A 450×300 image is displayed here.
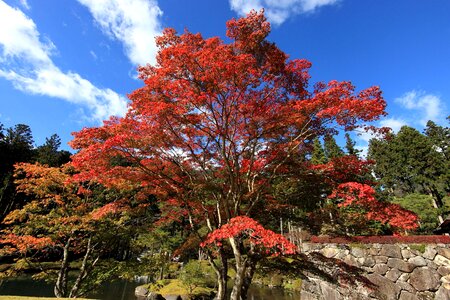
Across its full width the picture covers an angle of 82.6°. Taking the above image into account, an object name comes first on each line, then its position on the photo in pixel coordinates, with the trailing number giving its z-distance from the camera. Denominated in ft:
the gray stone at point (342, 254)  46.36
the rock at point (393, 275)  38.75
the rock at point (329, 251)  48.60
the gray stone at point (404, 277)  37.88
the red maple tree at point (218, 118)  22.03
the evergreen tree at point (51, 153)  105.29
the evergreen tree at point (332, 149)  134.27
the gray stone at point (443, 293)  34.36
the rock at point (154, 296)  53.04
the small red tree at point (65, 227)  27.12
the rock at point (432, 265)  36.14
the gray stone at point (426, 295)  35.40
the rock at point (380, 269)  40.22
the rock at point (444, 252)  35.75
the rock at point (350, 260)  44.35
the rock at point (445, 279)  34.83
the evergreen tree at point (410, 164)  97.81
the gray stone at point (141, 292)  58.52
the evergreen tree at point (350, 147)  138.16
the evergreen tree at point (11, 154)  92.58
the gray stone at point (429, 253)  36.76
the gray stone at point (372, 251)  42.32
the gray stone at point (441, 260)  35.59
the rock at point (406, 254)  38.68
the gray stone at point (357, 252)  43.90
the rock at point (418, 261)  37.24
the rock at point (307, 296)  47.45
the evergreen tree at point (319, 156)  108.58
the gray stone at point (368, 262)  42.16
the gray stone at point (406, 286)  36.99
